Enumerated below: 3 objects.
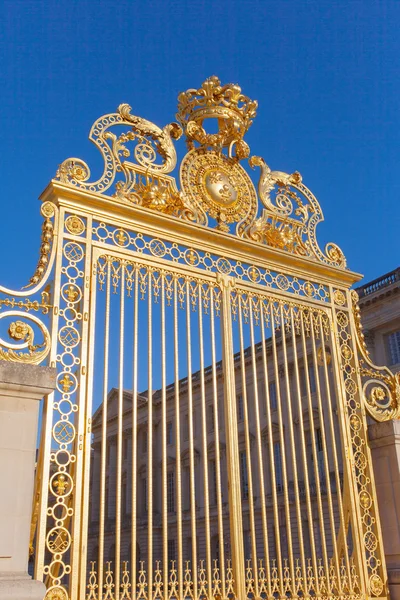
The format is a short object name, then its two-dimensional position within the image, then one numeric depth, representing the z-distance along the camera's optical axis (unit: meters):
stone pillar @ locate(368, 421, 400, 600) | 6.59
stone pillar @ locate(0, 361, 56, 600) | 3.95
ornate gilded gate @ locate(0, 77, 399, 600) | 4.87
